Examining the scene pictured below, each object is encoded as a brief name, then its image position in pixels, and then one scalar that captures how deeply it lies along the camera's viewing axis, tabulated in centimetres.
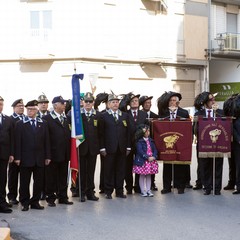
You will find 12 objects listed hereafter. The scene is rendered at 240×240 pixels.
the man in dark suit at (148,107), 1166
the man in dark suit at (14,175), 1027
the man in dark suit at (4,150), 925
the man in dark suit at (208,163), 1110
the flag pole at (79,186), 1034
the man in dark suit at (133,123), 1118
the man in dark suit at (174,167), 1127
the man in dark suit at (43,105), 1122
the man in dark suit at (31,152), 943
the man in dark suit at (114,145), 1073
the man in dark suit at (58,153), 990
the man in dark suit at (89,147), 1049
